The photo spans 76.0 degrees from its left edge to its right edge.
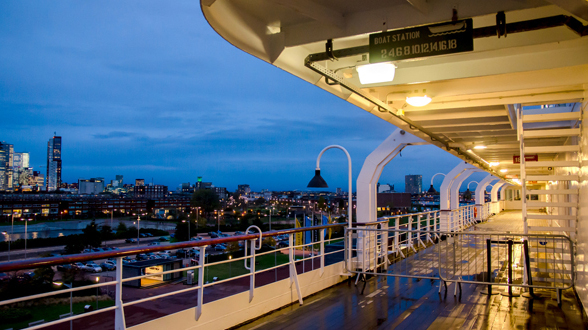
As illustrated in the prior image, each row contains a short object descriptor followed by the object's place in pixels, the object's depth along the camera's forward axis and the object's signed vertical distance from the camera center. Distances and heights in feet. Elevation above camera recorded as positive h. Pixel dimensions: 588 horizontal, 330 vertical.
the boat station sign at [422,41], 8.77 +3.50
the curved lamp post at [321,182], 18.84 +0.14
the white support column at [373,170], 25.02 +0.94
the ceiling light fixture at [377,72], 11.55 +3.48
